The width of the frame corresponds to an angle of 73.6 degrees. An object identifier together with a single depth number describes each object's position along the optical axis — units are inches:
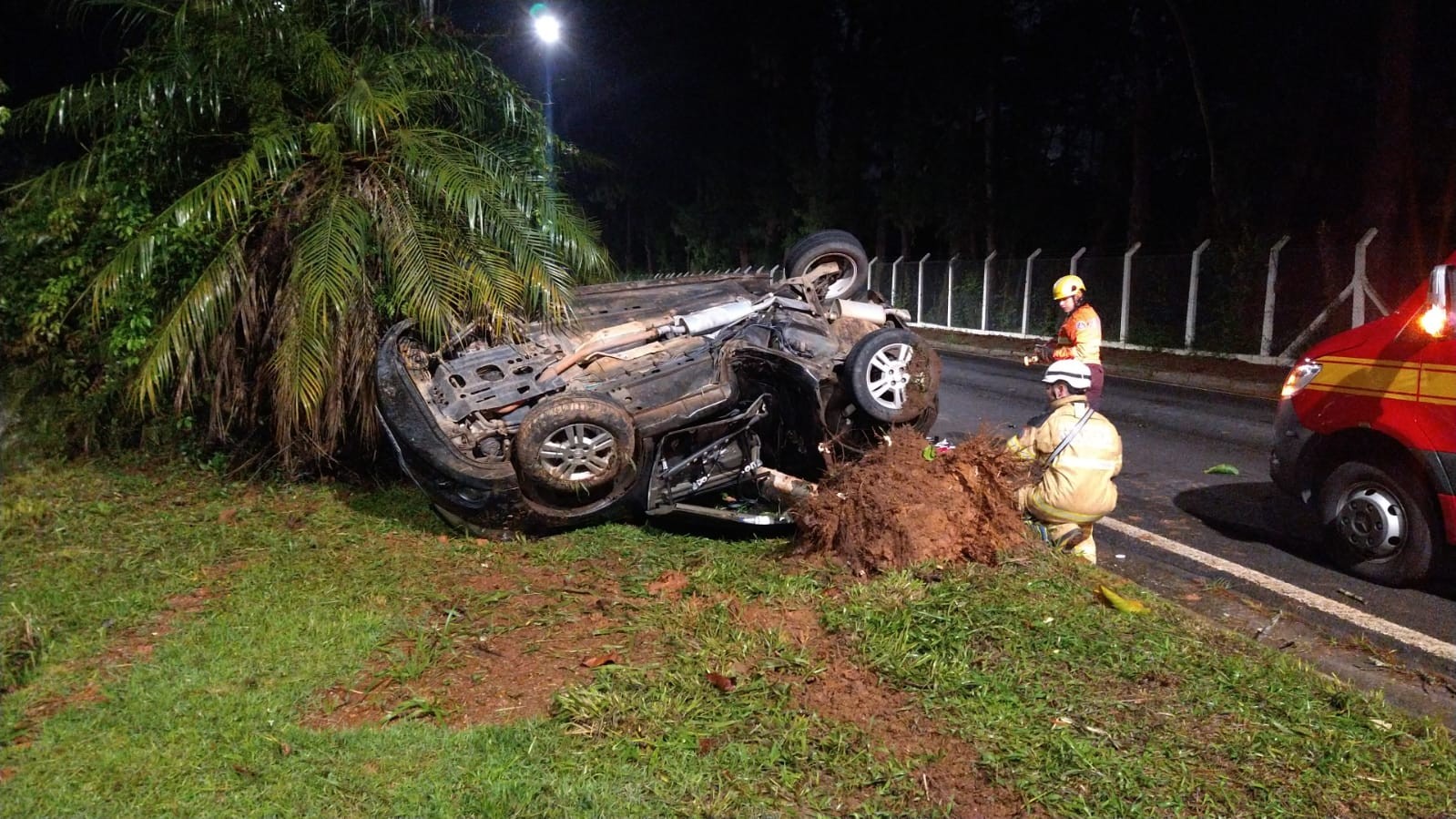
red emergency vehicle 188.7
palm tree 265.6
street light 470.0
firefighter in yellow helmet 267.1
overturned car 215.5
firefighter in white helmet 194.2
